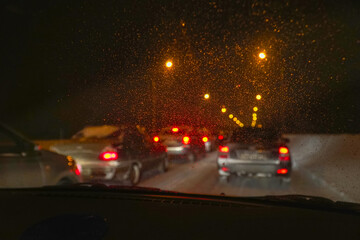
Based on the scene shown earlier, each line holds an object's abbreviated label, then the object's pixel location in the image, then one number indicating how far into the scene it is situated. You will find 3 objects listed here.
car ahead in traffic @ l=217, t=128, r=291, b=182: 8.16
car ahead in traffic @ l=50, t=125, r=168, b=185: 7.83
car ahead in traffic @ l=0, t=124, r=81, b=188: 5.00
